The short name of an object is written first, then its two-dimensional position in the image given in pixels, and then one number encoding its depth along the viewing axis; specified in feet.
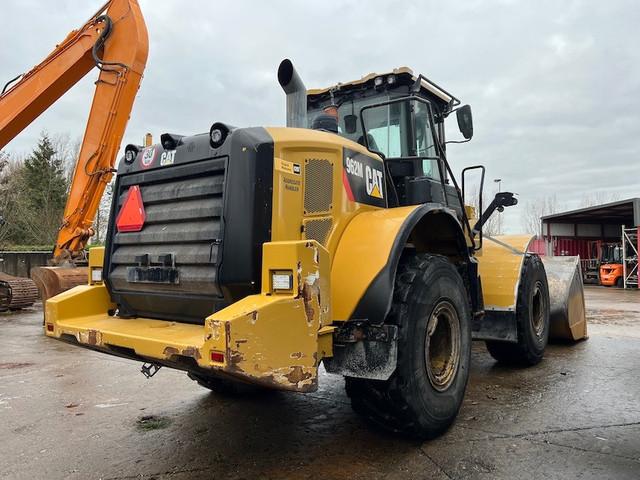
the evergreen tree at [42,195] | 103.09
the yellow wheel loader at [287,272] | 9.21
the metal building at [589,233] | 77.82
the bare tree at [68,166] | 122.54
